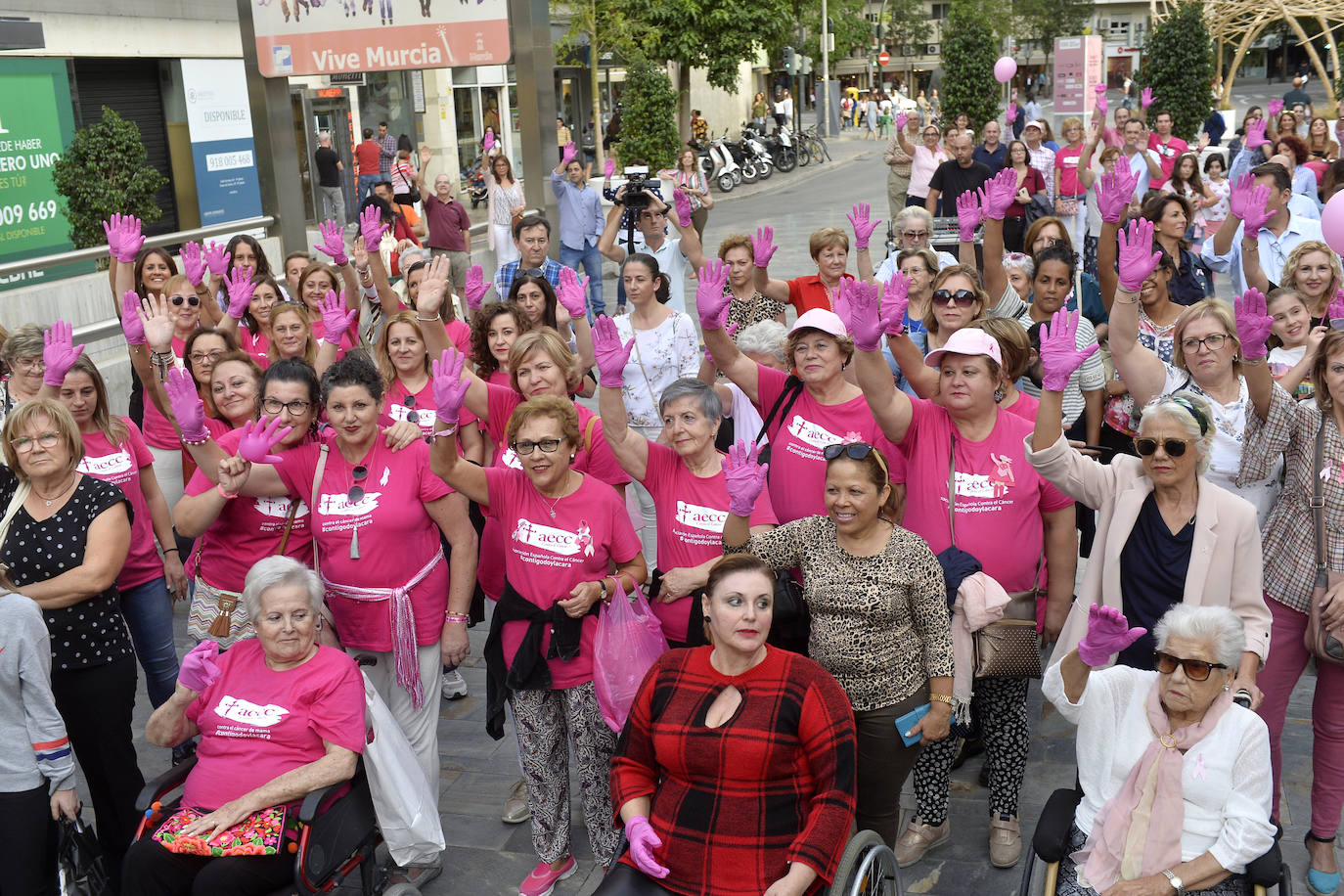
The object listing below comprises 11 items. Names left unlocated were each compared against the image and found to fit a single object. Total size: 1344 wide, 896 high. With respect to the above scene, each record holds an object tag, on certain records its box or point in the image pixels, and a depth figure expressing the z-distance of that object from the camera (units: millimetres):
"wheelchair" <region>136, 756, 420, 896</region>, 3754
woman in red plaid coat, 3502
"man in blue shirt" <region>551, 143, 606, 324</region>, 13102
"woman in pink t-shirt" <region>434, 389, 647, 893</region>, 4285
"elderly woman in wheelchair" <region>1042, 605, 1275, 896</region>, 3410
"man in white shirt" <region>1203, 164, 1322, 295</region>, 7555
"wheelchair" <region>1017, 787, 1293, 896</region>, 3357
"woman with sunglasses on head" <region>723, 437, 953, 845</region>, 3920
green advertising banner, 13266
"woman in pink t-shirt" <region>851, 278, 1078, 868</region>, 4352
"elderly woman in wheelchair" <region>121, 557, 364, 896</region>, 3771
